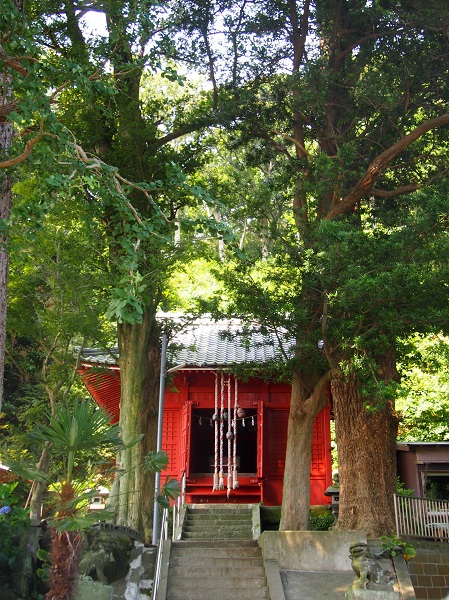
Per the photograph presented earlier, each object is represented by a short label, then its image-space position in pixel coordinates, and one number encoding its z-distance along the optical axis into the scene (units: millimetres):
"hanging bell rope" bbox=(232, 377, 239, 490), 16350
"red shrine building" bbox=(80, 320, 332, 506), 17078
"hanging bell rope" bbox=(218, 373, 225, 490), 16344
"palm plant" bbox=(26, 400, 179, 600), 7773
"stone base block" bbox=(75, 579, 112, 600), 10047
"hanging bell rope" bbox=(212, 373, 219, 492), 16431
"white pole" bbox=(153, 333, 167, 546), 12062
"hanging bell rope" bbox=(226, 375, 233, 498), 16484
